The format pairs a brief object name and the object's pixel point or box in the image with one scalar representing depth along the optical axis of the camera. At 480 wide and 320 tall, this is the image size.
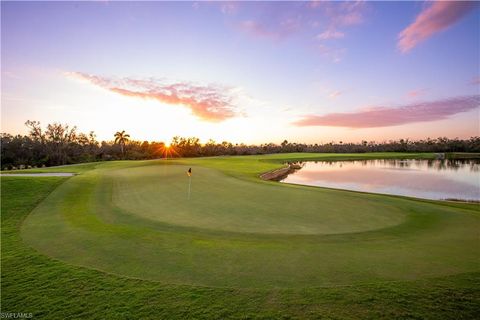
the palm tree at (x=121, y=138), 76.35
